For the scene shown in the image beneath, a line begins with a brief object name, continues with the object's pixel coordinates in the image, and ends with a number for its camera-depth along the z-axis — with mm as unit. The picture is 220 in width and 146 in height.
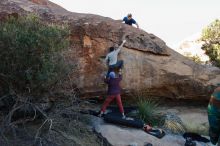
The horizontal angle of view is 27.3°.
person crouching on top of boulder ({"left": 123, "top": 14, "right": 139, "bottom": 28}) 15594
